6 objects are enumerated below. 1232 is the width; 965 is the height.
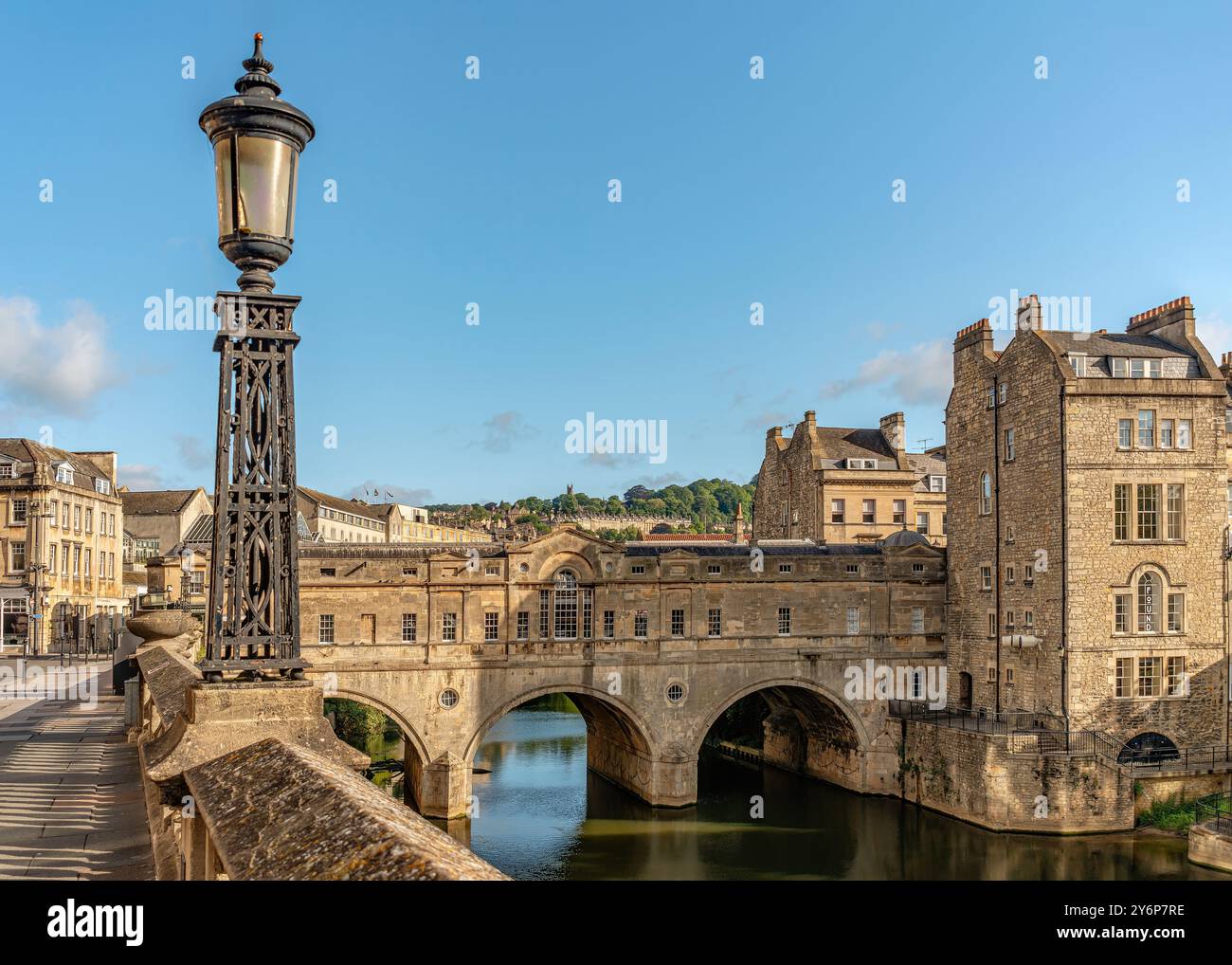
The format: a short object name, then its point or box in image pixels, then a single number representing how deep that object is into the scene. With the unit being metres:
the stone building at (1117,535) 40.75
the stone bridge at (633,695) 42.28
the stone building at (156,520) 73.88
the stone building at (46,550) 49.47
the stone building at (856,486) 59.59
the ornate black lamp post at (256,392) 8.09
